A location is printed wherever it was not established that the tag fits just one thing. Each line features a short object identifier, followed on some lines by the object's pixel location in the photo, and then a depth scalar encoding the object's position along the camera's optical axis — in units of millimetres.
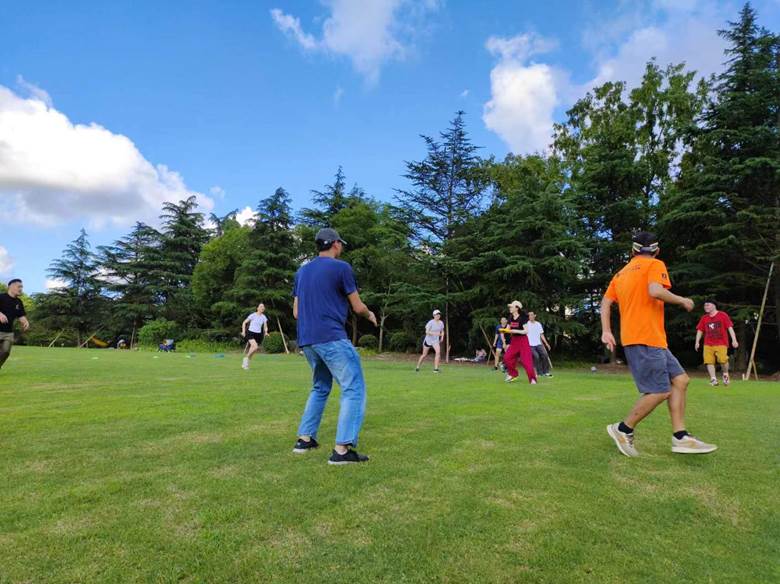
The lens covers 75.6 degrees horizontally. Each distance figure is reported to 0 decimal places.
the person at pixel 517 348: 12078
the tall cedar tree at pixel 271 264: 39219
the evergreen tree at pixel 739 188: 19828
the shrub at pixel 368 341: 34688
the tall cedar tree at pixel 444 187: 30078
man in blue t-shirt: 4441
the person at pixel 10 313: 10125
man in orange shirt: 4660
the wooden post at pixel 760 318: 17719
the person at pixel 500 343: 17719
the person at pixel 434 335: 15141
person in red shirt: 12859
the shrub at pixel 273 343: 34391
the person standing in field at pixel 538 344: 13767
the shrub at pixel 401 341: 31889
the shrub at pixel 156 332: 43875
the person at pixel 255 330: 15336
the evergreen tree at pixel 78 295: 53594
